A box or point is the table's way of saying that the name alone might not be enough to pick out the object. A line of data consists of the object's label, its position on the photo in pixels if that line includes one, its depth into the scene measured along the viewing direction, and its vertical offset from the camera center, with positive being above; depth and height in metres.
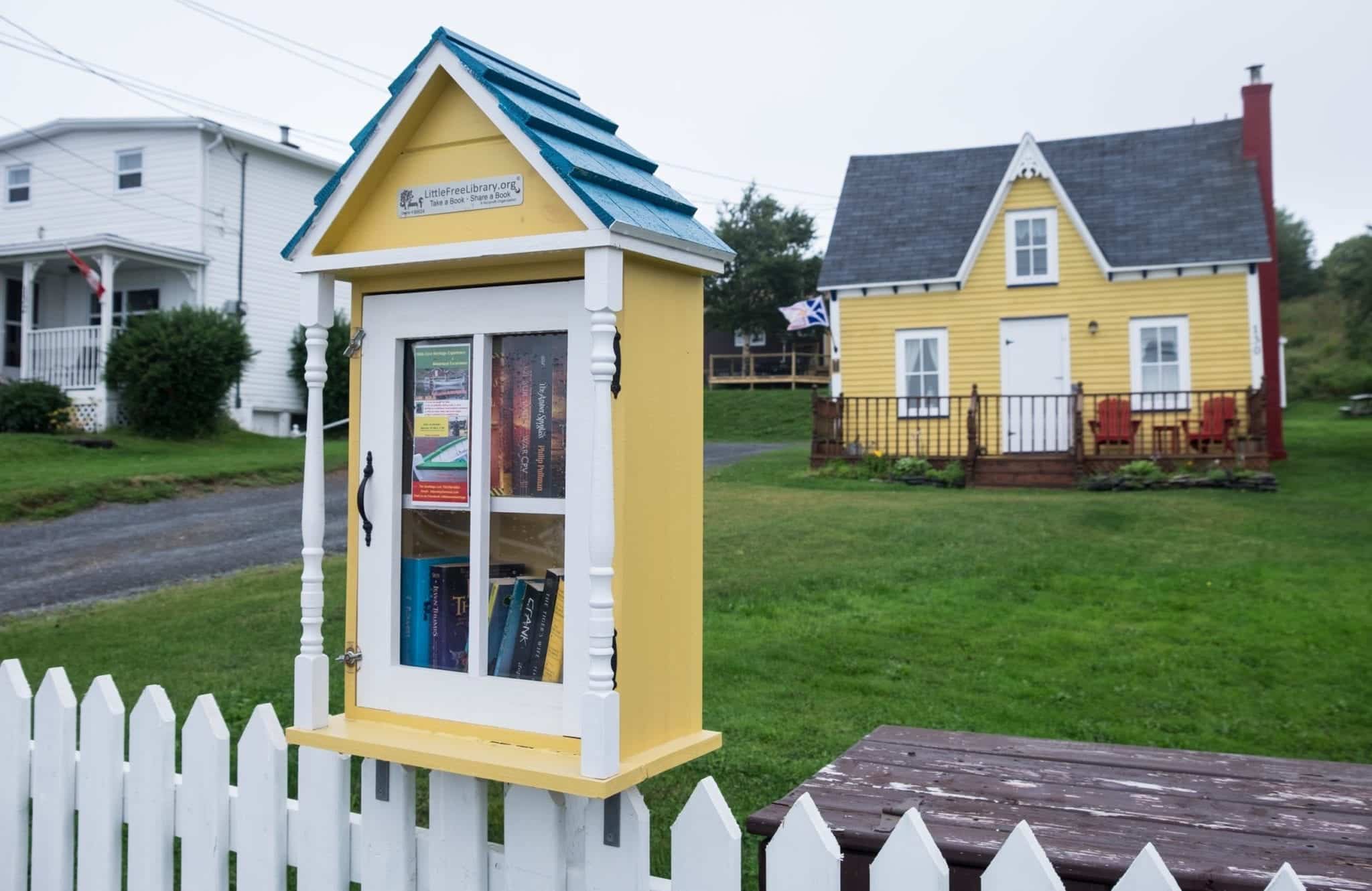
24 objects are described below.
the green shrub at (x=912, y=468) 17.47 +0.21
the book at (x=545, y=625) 2.52 -0.32
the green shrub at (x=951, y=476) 16.98 +0.07
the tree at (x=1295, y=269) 52.62 +9.91
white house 24.92 +6.00
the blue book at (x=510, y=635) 2.57 -0.35
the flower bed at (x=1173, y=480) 15.07 +0.00
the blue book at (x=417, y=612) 2.72 -0.32
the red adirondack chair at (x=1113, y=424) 18.47 +0.92
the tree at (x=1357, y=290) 31.66 +5.81
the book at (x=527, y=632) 2.54 -0.34
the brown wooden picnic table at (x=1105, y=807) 2.24 -0.77
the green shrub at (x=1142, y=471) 15.89 +0.13
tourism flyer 2.64 +0.14
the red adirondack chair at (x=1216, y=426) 17.30 +0.85
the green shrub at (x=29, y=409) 20.27 +1.37
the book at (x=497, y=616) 2.59 -0.31
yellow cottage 19.16 +3.22
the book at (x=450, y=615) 2.67 -0.32
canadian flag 21.98 +4.05
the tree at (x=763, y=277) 48.12 +8.88
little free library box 2.31 +0.10
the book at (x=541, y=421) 2.58 +0.14
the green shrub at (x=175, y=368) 20.73 +2.13
